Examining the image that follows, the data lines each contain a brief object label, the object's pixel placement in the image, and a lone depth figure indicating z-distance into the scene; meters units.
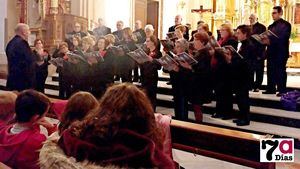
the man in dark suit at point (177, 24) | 8.15
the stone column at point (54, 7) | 11.54
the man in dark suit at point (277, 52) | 6.52
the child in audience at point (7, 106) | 2.88
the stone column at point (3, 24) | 12.51
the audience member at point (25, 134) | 2.42
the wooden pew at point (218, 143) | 2.81
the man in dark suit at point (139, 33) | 8.19
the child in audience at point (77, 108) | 2.42
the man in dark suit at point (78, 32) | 9.15
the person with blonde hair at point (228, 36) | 5.87
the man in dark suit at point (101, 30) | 9.41
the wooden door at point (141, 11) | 13.00
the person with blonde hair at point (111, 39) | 7.74
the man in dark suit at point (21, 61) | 6.31
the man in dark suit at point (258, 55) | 6.79
